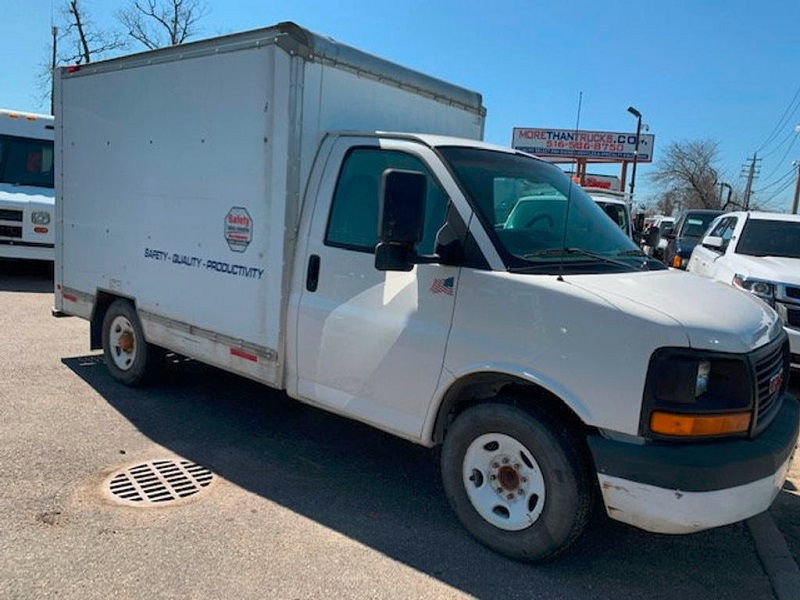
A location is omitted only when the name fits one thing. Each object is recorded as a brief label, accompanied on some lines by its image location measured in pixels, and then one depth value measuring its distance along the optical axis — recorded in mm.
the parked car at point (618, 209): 11586
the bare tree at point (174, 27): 30719
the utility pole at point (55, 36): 29859
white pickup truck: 6676
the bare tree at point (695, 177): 67938
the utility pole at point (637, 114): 27656
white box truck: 2967
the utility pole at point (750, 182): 66512
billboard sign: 42969
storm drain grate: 3895
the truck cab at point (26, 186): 11477
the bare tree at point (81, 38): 29006
